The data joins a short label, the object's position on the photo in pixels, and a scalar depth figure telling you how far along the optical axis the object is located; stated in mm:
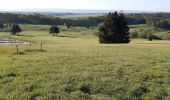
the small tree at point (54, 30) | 141875
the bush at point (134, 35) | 162625
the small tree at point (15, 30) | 138812
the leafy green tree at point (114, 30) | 78750
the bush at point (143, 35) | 155538
